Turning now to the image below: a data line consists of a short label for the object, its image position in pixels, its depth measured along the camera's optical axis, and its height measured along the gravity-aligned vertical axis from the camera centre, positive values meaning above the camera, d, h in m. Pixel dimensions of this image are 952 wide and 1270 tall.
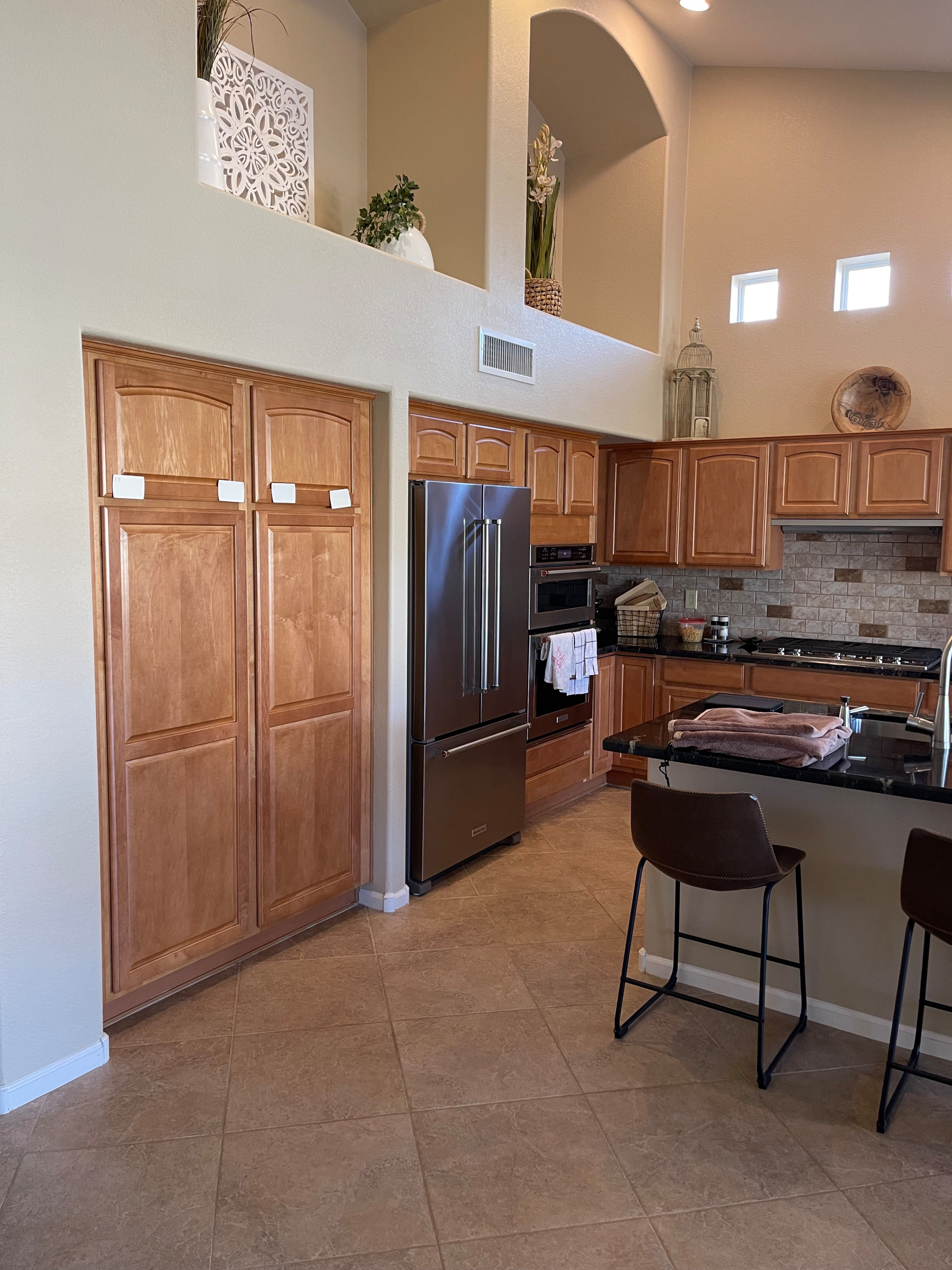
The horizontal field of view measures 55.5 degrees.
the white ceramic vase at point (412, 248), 3.63 +1.18
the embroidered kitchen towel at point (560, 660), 4.73 -0.62
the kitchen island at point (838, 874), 2.71 -1.03
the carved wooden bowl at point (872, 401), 5.08 +0.82
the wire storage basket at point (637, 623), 5.71 -0.50
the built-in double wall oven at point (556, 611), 4.72 -0.38
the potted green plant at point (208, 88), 2.93 +1.47
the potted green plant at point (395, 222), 3.60 +1.27
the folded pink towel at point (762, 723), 2.80 -0.57
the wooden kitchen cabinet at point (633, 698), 5.52 -0.95
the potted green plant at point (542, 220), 4.57 +1.65
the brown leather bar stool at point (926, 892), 2.27 -0.88
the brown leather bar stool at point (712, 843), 2.52 -0.85
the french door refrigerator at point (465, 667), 3.77 -0.56
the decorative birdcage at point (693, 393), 5.61 +0.93
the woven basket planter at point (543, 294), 4.49 +1.23
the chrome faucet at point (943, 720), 2.76 -0.55
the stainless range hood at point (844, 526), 5.00 +0.11
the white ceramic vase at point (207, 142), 2.93 +1.28
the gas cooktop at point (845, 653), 4.88 -0.60
